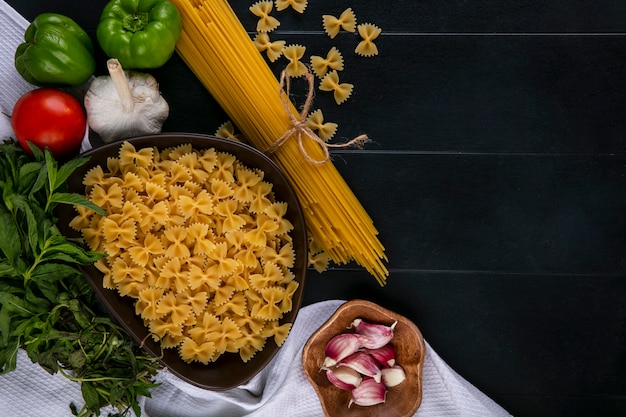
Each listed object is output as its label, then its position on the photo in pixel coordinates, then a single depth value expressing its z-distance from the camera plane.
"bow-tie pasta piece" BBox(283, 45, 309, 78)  1.40
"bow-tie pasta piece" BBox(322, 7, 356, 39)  1.40
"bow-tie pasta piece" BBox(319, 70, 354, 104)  1.41
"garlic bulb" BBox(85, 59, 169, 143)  1.28
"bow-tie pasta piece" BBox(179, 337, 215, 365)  1.29
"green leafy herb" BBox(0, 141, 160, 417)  1.14
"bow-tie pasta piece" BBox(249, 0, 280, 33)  1.39
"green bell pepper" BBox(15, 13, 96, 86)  1.24
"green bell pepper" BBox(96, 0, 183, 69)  1.24
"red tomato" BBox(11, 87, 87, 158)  1.24
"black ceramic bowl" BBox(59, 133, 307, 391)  1.26
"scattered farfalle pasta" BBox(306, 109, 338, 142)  1.42
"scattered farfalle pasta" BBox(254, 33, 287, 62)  1.39
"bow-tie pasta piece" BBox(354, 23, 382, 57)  1.41
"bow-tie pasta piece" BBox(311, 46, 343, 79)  1.41
